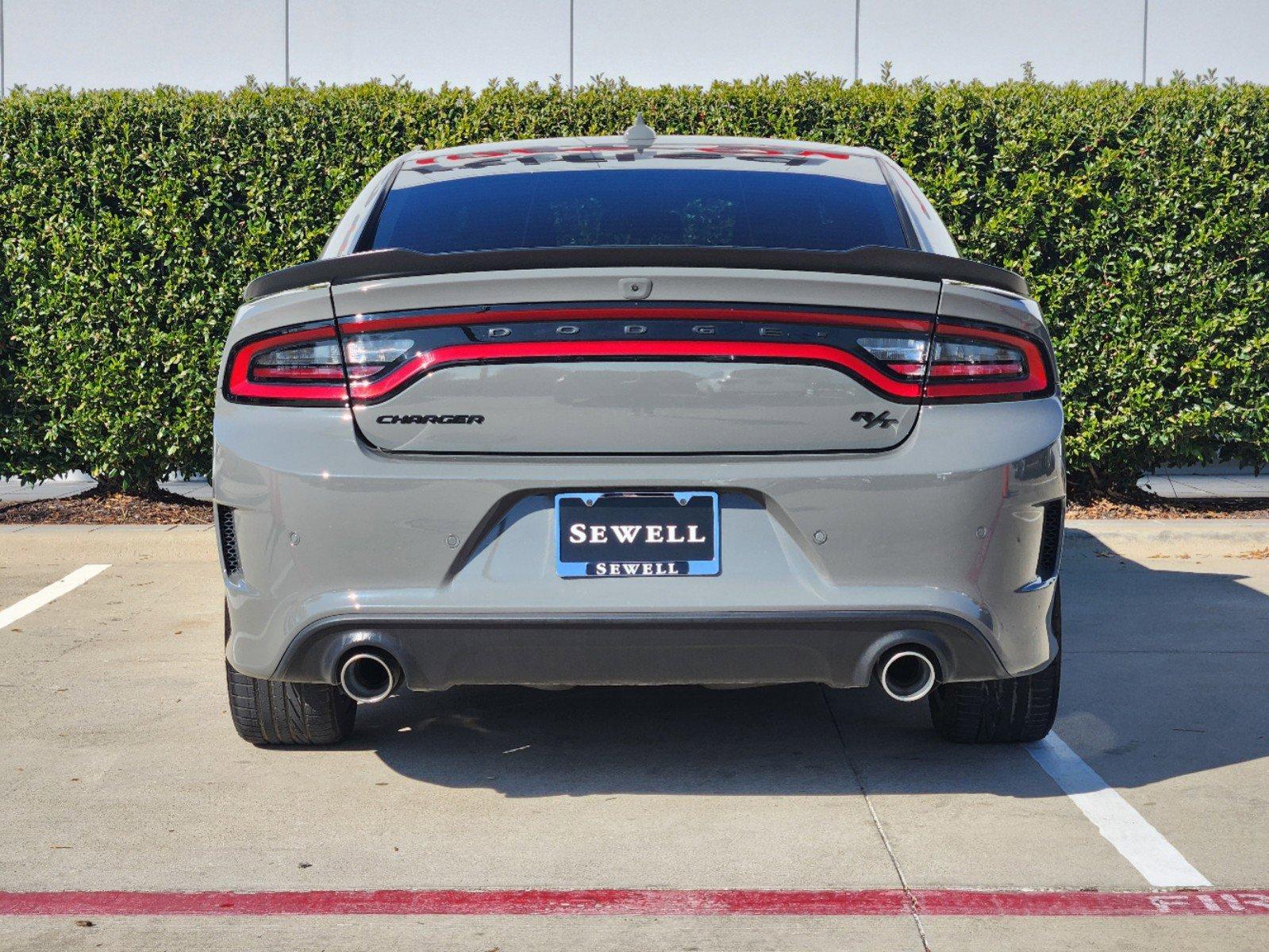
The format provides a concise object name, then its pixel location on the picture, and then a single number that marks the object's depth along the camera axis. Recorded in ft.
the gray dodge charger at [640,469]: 11.21
